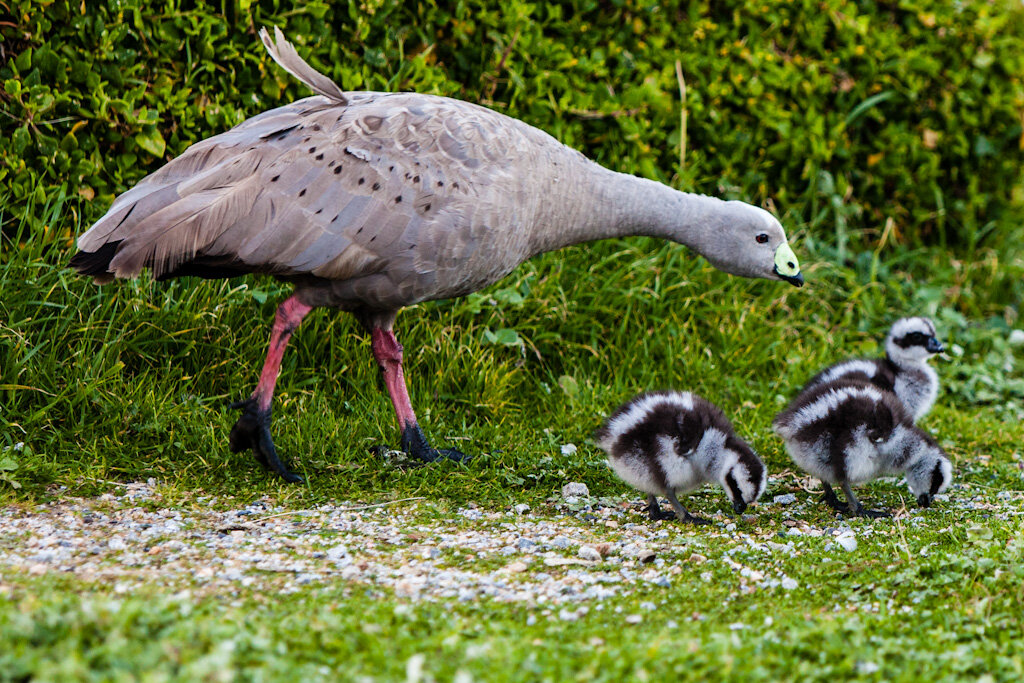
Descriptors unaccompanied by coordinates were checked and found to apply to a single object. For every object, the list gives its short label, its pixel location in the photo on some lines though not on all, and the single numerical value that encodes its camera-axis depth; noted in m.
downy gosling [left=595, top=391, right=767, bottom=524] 10.76
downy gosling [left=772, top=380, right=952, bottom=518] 10.94
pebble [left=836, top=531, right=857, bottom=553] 9.71
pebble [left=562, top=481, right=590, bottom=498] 11.81
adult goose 10.99
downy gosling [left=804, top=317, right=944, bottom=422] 13.31
